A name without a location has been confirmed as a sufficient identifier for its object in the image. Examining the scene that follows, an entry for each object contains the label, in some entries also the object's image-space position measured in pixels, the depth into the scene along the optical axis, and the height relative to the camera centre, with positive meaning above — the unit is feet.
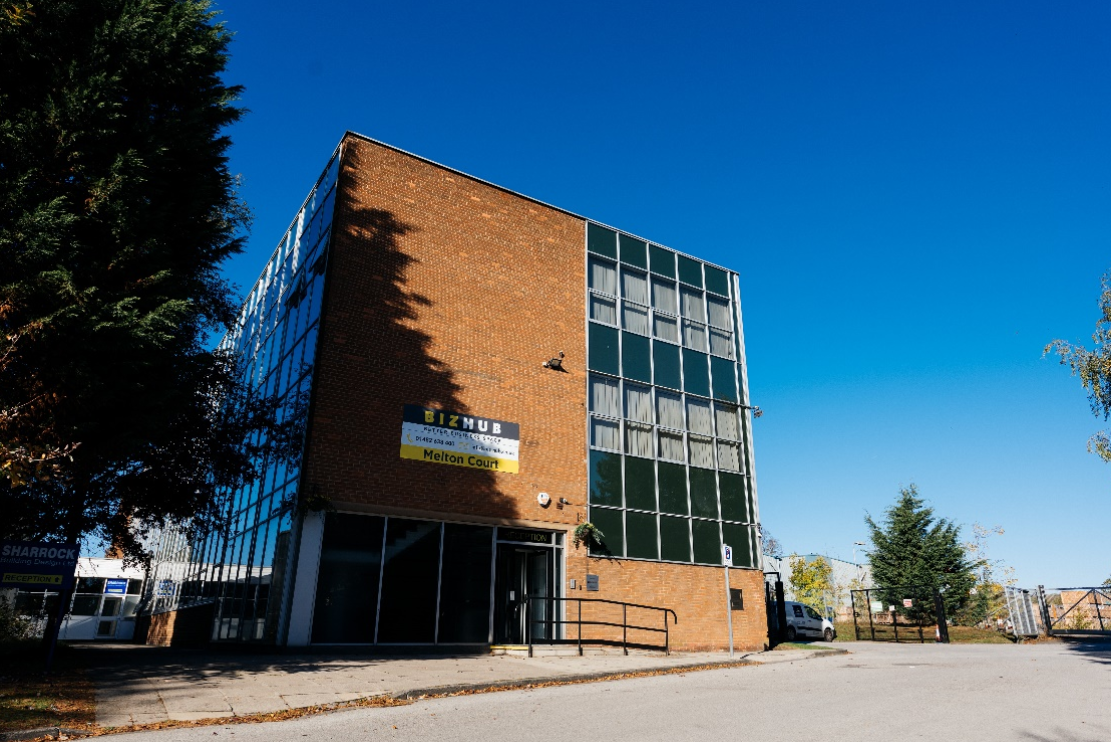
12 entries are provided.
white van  90.02 -1.08
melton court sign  54.65 +12.58
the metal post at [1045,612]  79.97 +0.64
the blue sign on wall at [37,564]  32.55 +1.62
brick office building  51.16 +14.14
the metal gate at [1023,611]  81.41 +0.71
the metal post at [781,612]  76.18 +0.16
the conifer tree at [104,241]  31.50 +16.97
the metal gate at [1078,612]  75.56 +0.67
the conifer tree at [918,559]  112.57 +8.75
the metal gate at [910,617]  82.87 -0.14
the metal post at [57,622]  33.88 -0.97
